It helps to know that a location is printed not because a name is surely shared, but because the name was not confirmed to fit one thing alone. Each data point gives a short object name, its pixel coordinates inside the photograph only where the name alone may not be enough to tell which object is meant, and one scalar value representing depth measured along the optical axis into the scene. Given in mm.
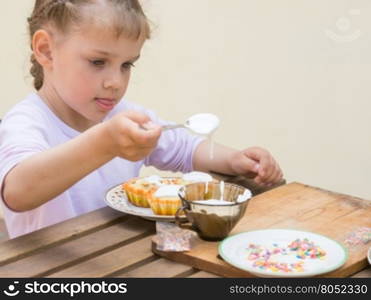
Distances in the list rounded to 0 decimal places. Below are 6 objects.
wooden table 1390
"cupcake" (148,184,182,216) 1528
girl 1502
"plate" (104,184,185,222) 1522
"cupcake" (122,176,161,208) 1571
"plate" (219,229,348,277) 1367
